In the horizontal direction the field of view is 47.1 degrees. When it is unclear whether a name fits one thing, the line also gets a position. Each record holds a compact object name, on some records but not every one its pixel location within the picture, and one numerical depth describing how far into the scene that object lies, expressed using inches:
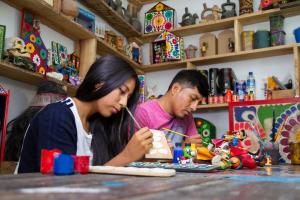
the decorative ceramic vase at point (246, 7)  123.8
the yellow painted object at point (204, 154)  44.3
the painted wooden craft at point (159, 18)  139.4
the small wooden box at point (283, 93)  107.3
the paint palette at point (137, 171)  27.1
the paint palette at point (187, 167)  34.2
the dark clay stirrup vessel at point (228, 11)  126.5
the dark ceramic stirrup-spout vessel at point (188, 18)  134.0
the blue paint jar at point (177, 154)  45.9
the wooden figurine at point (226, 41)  125.7
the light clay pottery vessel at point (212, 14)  130.3
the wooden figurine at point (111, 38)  123.0
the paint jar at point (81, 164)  28.9
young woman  44.4
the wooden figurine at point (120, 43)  126.9
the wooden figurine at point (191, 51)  132.9
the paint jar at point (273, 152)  64.0
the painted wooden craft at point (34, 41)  88.0
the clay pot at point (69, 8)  94.2
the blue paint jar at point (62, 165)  27.1
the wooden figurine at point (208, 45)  128.7
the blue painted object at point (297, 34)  112.7
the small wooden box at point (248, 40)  121.7
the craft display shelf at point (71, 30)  87.4
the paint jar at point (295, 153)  65.4
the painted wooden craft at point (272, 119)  74.5
